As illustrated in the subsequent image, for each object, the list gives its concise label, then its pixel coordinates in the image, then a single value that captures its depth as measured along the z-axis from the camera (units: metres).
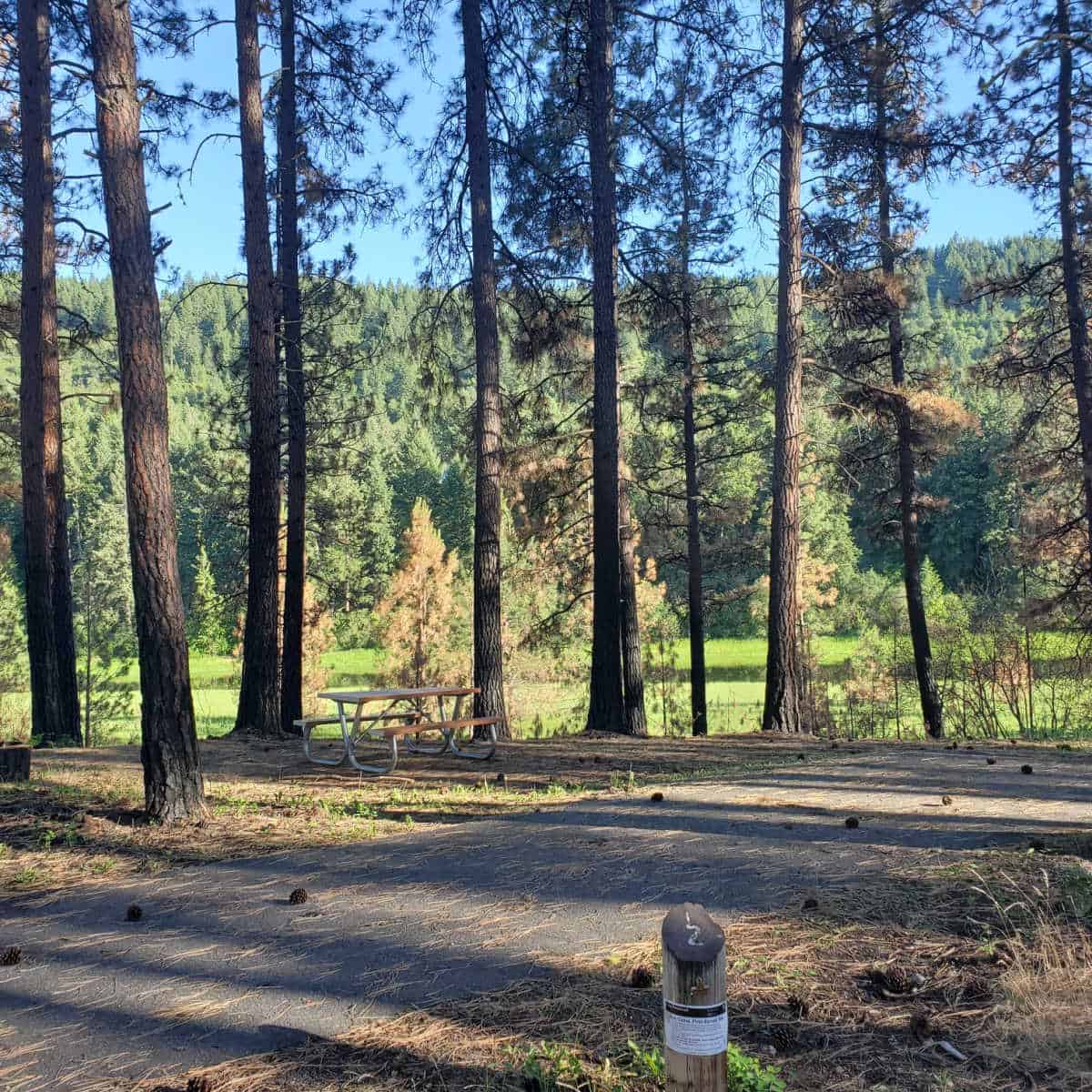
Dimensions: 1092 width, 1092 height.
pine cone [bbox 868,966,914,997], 3.12
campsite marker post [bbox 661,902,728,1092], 2.00
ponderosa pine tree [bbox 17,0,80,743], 10.89
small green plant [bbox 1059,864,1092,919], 3.83
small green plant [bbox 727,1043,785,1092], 2.35
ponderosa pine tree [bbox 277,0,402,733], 12.87
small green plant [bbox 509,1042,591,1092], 2.46
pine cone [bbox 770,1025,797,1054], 2.72
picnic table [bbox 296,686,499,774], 8.22
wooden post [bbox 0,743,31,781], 7.41
